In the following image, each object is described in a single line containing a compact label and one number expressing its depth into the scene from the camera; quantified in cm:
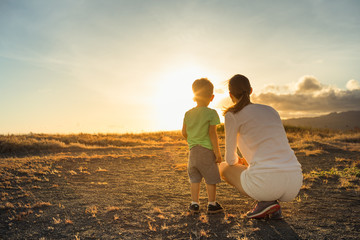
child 374
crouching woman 313
